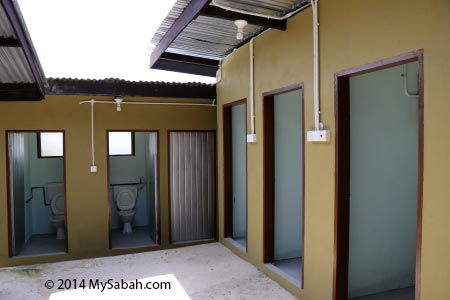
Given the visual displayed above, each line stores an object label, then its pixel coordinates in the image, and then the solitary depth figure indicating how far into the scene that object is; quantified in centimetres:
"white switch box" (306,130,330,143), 313
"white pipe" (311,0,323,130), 323
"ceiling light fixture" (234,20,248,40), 361
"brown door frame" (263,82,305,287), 430
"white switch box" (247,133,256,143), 448
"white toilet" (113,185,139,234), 655
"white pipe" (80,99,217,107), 534
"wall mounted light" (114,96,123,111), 534
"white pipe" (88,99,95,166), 531
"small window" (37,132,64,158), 650
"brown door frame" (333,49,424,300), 304
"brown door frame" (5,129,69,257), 494
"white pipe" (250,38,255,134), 448
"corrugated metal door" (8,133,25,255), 508
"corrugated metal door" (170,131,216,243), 579
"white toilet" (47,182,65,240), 612
